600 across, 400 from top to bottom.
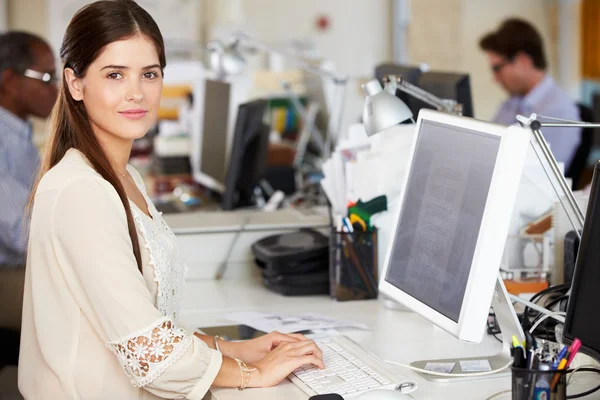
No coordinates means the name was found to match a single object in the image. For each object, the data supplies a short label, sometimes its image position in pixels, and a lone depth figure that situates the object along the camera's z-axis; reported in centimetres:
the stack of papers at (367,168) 277
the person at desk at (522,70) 486
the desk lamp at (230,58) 384
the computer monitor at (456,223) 208
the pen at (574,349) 199
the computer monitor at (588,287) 204
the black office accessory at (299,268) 288
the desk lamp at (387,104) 257
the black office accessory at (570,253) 253
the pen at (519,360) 199
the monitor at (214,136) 396
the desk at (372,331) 220
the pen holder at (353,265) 278
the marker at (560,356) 198
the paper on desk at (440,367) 228
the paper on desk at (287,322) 253
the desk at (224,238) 307
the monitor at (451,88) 304
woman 214
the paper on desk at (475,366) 228
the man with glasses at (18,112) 355
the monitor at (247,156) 364
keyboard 218
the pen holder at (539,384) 198
